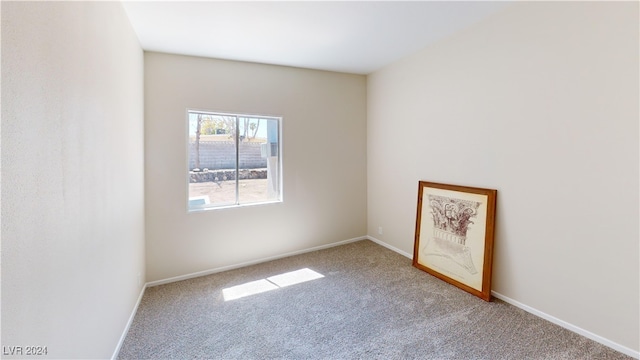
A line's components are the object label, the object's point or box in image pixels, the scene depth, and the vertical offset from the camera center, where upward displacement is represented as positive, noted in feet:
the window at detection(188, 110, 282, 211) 11.30 +0.10
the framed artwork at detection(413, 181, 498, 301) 9.06 -2.60
